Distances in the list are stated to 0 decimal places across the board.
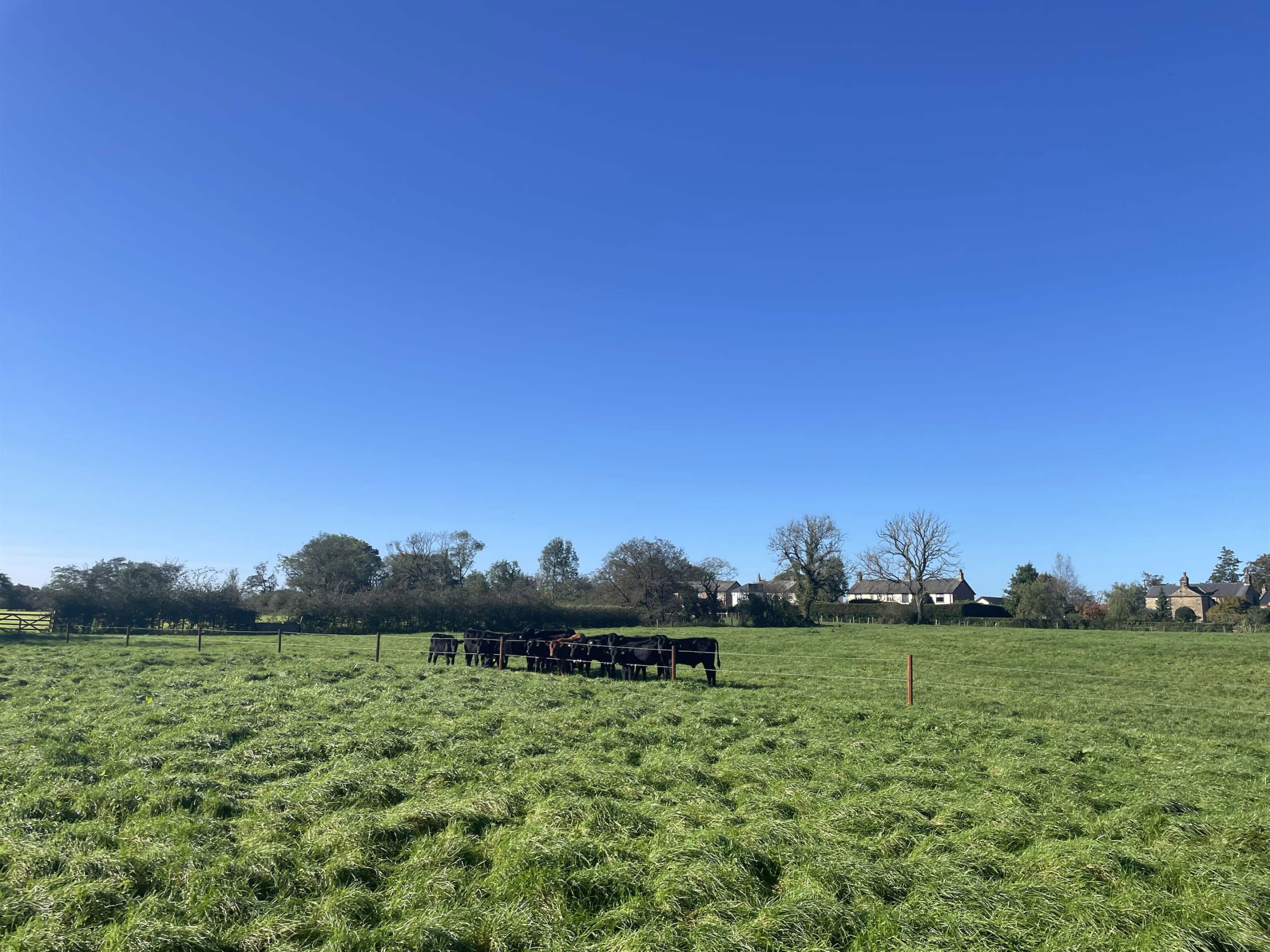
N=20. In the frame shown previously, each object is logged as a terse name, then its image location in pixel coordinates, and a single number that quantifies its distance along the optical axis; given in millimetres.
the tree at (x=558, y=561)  107438
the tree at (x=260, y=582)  59312
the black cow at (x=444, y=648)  22891
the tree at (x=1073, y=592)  85688
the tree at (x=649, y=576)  54938
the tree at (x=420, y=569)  68125
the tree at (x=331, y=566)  61969
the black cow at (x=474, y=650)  21469
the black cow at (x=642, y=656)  18156
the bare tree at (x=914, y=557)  66938
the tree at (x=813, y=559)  63344
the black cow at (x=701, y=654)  17859
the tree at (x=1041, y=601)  55625
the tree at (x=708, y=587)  56031
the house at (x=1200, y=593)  83062
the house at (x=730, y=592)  107375
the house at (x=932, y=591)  101562
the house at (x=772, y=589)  86500
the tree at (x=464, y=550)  79875
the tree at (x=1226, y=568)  108500
